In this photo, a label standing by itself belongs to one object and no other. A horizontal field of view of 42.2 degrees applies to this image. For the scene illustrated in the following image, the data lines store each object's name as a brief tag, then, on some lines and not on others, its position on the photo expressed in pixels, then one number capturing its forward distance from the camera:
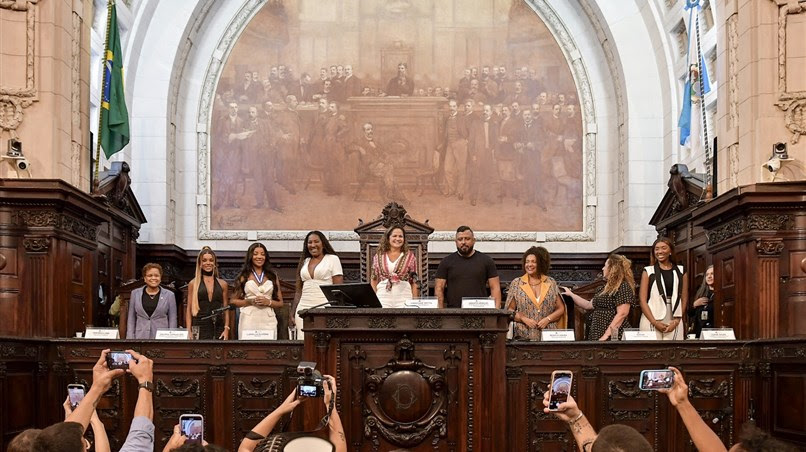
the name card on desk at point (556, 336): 9.07
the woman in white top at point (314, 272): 9.98
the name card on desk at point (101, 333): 9.42
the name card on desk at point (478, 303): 8.30
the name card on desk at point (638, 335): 9.20
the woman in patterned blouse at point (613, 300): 9.73
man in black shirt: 9.91
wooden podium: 8.02
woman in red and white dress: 9.55
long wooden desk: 8.86
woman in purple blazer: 9.79
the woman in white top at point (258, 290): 10.00
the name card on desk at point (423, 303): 8.38
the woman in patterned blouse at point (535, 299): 9.45
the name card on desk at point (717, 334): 9.31
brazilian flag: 13.34
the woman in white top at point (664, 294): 9.86
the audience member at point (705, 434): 3.42
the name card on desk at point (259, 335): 9.26
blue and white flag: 13.93
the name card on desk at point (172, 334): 9.12
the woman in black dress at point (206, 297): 9.88
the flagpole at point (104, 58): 12.77
